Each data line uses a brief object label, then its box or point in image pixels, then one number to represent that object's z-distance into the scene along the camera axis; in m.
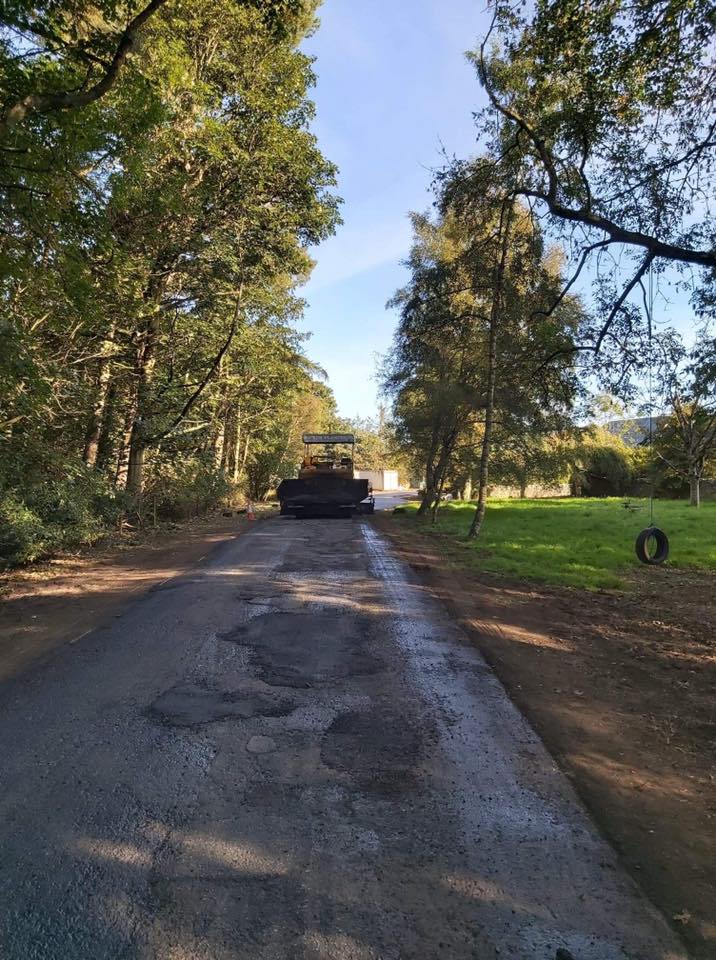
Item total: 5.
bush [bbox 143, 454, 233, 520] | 18.67
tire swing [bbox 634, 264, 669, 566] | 11.79
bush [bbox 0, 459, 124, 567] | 9.91
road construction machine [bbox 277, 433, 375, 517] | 22.94
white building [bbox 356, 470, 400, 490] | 79.88
